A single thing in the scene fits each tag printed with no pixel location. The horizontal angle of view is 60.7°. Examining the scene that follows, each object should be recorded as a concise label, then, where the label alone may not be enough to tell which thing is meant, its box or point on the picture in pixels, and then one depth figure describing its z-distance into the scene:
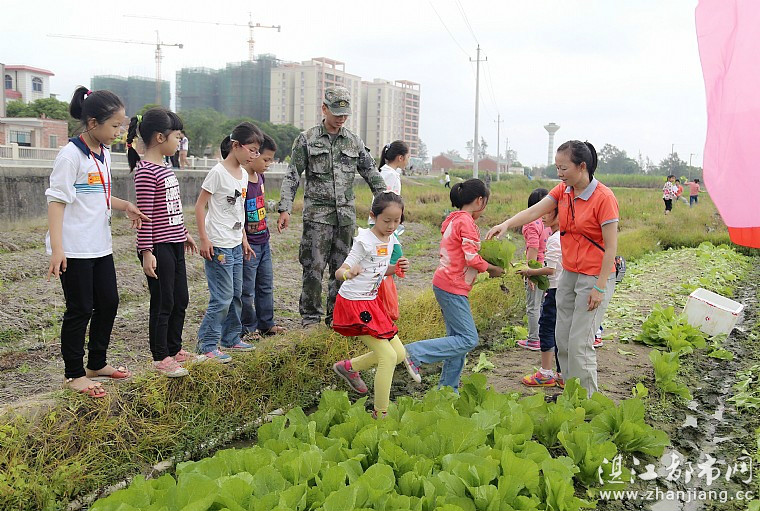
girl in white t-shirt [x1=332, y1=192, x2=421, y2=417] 3.93
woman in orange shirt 4.03
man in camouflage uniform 5.10
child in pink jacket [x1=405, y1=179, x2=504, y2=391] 4.23
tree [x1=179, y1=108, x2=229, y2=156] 43.84
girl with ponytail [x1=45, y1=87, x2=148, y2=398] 3.38
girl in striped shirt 3.83
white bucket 6.61
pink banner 2.76
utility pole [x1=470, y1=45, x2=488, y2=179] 30.95
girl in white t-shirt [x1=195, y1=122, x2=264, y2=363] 4.36
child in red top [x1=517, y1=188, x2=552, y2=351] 5.50
